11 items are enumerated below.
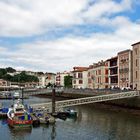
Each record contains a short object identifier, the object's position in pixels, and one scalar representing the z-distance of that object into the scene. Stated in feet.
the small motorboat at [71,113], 102.49
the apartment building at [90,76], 238.61
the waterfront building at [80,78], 272.11
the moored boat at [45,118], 87.40
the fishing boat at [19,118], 81.89
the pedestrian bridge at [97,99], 106.90
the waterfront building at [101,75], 213.27
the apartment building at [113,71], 191.19
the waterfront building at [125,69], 168.69
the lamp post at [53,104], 99.41
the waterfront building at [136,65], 154.65
